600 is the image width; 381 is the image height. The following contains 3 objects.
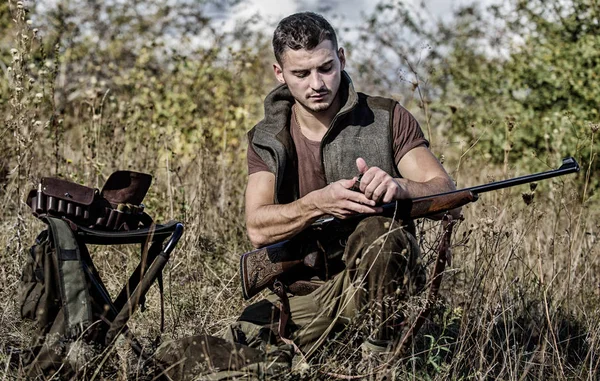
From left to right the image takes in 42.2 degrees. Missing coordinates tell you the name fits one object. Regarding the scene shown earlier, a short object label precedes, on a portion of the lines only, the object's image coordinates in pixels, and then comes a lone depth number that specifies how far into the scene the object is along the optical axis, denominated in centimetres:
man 324
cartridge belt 305
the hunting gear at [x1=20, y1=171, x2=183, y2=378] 298
